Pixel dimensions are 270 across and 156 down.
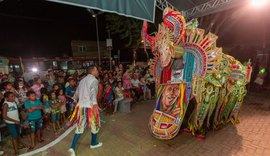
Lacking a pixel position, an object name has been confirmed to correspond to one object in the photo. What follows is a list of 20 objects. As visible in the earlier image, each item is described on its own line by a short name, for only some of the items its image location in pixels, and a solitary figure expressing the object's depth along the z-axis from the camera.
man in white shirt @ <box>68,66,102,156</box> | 3.08
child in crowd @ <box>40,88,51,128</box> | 4.21
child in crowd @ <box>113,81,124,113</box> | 5.69
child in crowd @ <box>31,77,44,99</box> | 4.78
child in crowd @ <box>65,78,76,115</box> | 5.09
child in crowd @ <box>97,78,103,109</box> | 5.71
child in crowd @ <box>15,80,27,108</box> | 4.34
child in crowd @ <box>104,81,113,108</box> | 5.81
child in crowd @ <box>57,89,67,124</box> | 4.47
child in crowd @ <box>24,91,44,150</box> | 3.48
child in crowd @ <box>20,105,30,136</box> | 3.66
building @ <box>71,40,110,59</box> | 20.14
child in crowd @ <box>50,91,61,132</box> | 4.20
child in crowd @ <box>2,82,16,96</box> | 3.90
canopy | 2.34
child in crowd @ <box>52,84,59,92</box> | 4.66
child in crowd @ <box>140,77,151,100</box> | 7.37
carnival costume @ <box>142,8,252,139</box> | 3.23
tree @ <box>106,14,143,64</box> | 9.78
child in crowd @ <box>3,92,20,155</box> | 3.22
